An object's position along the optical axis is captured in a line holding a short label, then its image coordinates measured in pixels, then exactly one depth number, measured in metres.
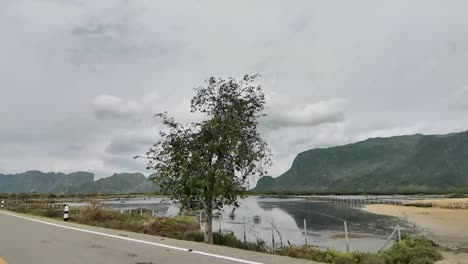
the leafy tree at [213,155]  16.62
